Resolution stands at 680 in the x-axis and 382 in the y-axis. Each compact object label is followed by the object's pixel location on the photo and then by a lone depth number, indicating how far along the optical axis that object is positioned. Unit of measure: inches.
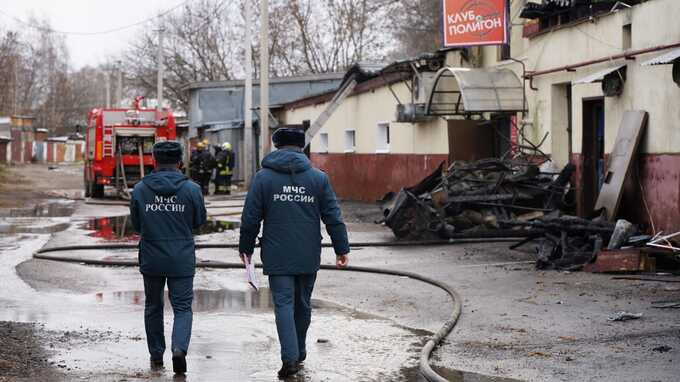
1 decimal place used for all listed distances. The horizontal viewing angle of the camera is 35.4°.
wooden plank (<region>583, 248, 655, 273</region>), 484.4
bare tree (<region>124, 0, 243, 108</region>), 2519.7
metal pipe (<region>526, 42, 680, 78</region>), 562.1
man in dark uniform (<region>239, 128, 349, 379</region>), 295.6
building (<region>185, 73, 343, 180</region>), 1700.3
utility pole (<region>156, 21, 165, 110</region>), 1902.1
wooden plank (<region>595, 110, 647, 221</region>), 583.8
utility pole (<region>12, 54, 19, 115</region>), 3236.0
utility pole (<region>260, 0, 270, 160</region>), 1242.0
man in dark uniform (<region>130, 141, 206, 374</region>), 304.5
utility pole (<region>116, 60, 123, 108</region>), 2581.2
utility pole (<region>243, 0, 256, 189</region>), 1375.5
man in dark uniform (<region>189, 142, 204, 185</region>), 1370.6
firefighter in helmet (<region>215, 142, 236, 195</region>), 1315.2
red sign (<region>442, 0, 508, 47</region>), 753.0
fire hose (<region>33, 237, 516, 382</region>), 304.3
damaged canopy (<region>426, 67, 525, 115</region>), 771.4
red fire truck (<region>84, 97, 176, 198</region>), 1269.7
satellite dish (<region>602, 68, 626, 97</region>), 617.0
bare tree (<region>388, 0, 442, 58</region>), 2069.4
